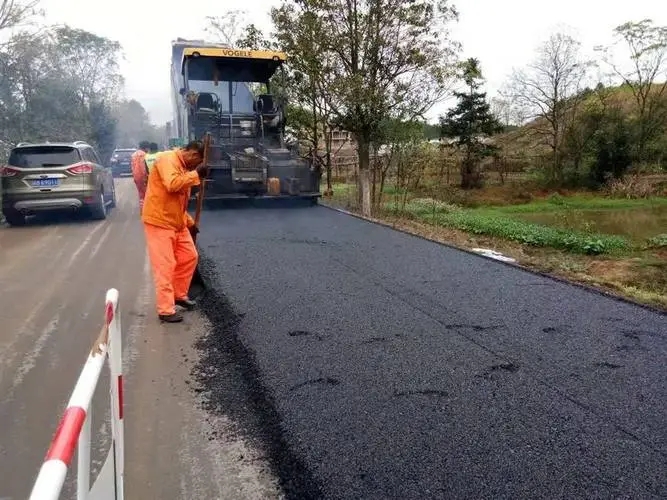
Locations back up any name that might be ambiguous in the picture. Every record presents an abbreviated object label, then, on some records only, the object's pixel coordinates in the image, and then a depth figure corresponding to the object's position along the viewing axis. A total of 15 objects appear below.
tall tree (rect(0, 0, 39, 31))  15.05
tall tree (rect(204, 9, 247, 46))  25.84
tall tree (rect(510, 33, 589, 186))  27.79
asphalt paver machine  10.91
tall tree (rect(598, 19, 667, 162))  26.59
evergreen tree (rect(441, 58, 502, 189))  26.36
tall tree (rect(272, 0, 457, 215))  12.09
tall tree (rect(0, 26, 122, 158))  18.59
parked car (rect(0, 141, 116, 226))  9.45
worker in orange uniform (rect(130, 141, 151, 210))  6.19
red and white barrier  0.94
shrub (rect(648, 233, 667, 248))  12.55
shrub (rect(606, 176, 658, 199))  24.50
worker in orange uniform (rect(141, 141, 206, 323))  4.52
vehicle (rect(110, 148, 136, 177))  23.98
